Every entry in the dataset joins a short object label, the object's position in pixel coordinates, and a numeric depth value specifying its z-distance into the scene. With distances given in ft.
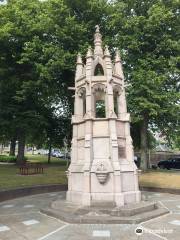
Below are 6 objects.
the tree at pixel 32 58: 56.36
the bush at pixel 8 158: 80.41
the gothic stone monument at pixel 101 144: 26.18
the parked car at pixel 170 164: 82.85
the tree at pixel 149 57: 52.51
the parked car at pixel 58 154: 148.49
